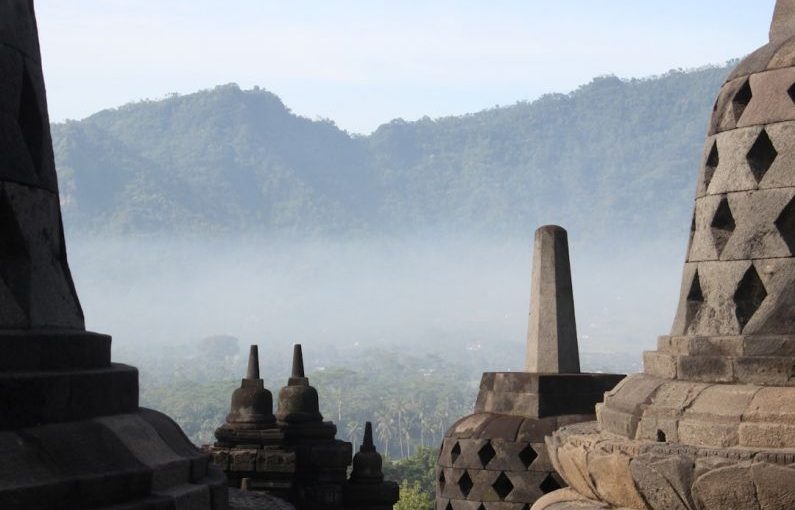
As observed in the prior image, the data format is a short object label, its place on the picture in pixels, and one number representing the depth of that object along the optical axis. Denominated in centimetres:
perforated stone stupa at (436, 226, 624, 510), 1123
